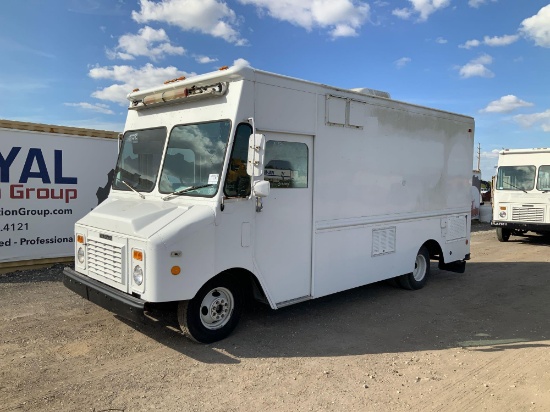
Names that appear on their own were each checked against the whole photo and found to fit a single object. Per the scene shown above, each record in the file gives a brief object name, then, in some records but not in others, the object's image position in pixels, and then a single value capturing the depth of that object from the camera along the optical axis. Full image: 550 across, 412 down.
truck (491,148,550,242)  13.12
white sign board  8.09
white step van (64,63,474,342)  4.37
